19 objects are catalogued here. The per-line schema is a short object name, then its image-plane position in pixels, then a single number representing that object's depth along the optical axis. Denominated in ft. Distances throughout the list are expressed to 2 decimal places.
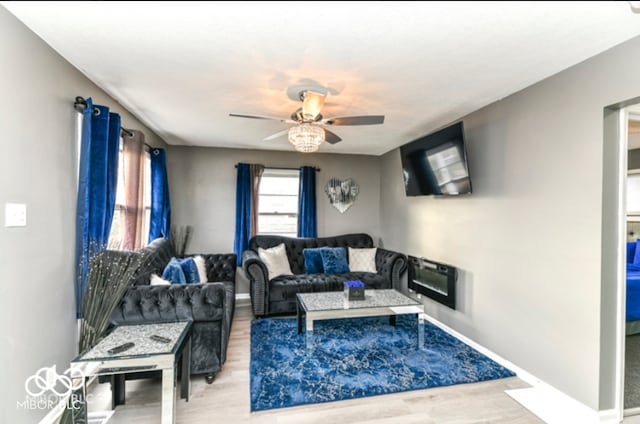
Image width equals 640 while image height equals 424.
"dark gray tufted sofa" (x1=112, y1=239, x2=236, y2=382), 7.29
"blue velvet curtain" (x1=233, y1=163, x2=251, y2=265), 15.54
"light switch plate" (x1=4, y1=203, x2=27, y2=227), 5.29
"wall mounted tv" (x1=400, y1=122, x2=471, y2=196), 9.86
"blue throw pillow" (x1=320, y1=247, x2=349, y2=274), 14.43
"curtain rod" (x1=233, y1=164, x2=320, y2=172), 16.29
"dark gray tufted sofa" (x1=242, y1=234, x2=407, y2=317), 12.62
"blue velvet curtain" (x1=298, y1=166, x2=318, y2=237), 16.47
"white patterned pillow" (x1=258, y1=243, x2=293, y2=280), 13.58
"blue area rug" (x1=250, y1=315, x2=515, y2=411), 7.54
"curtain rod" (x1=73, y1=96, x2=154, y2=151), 7.13
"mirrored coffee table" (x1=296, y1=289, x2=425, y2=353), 9.25
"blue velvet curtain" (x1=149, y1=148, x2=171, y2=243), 12.82
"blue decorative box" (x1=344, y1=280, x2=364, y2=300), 10.10
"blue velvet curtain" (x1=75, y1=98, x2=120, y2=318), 7.14
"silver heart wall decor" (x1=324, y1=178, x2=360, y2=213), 17.15
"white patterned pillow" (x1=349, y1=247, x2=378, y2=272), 14.88
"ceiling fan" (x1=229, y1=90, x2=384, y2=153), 7.97
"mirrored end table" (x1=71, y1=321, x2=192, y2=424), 5.58
